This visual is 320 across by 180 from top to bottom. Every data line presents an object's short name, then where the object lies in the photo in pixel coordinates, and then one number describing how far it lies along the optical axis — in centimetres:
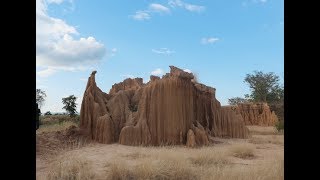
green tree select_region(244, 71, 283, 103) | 2687
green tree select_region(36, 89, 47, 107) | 2831
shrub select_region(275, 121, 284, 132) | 1781
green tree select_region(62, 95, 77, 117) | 2228
